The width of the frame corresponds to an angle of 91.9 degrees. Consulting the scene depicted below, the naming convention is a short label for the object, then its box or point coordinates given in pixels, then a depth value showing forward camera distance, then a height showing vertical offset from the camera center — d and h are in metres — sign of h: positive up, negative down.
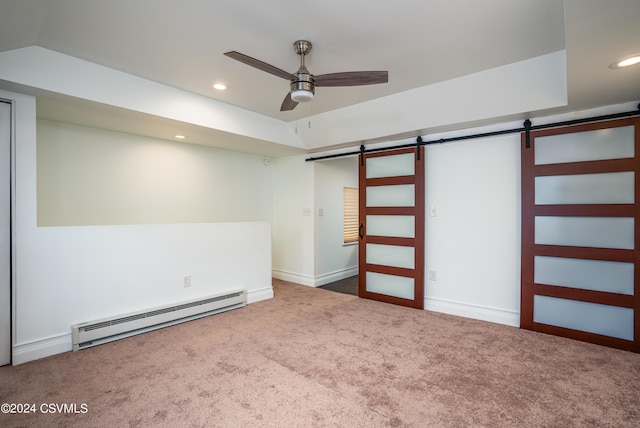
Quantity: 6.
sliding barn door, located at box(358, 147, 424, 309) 4.17 -0.25
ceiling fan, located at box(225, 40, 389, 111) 2.34 +1.03
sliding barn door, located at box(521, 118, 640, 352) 2.91 -0.24
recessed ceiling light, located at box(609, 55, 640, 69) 2.06 +1.01
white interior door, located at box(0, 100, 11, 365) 2.61 -0.14
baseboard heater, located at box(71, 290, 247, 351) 2.96 -1.19
